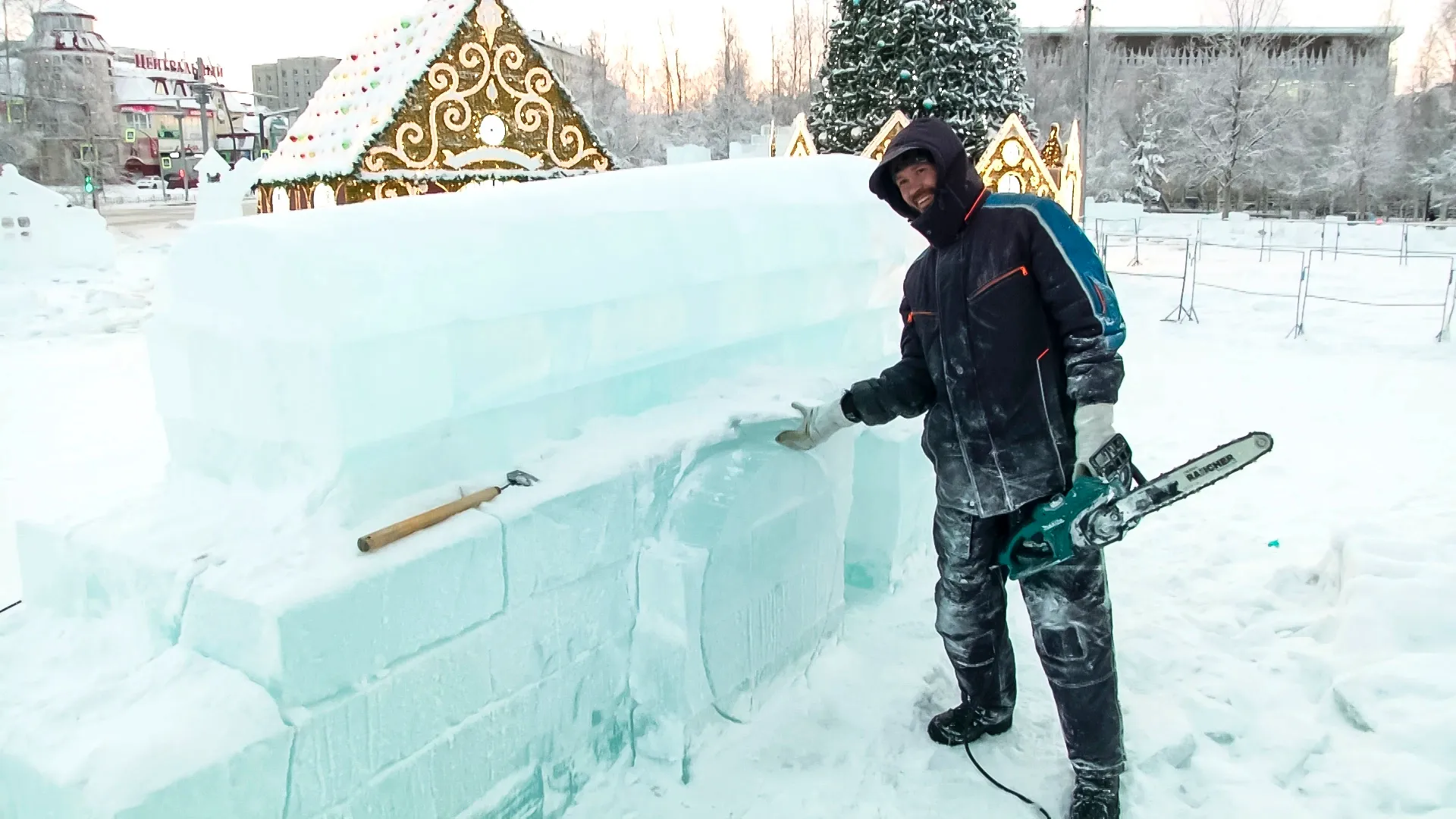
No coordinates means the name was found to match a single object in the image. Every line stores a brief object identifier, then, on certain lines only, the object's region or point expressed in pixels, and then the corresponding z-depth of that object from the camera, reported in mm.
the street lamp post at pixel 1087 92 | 16281
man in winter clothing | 2029
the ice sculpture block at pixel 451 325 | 1823
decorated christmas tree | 10969
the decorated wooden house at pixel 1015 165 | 9422
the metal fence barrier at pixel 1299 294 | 8828
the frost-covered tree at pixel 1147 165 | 32469
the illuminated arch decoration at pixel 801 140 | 9883
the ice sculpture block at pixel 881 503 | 3160
